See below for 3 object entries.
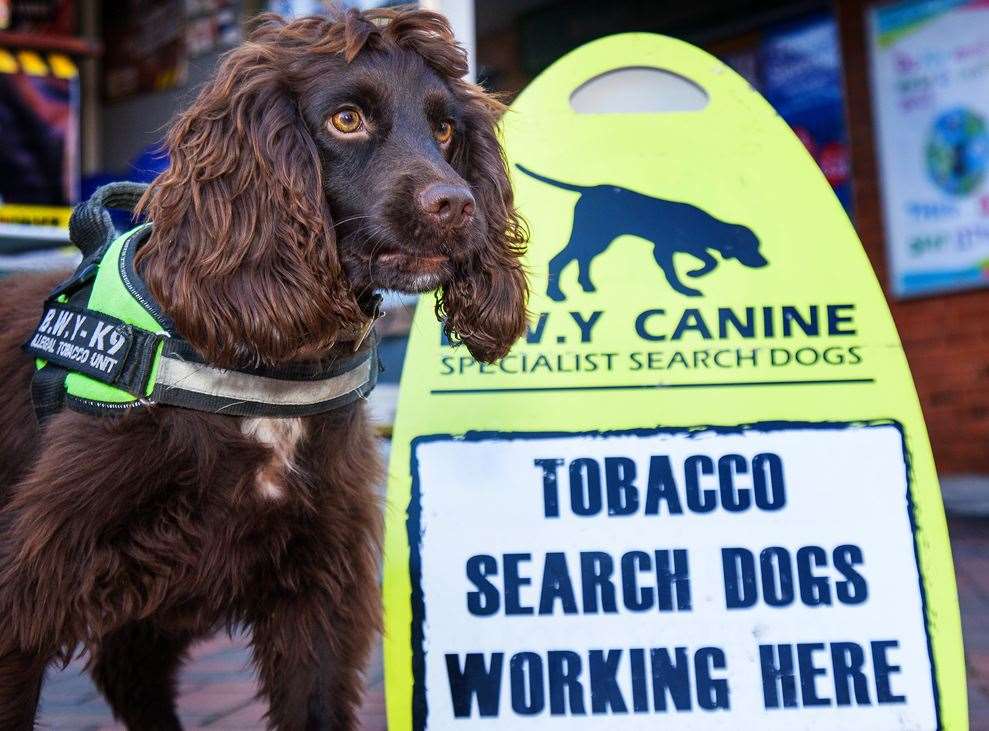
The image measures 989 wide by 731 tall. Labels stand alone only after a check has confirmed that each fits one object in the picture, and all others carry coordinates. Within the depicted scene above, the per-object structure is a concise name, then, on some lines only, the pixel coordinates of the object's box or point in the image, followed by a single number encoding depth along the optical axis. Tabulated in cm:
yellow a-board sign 77
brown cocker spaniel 67
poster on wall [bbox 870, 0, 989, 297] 199
